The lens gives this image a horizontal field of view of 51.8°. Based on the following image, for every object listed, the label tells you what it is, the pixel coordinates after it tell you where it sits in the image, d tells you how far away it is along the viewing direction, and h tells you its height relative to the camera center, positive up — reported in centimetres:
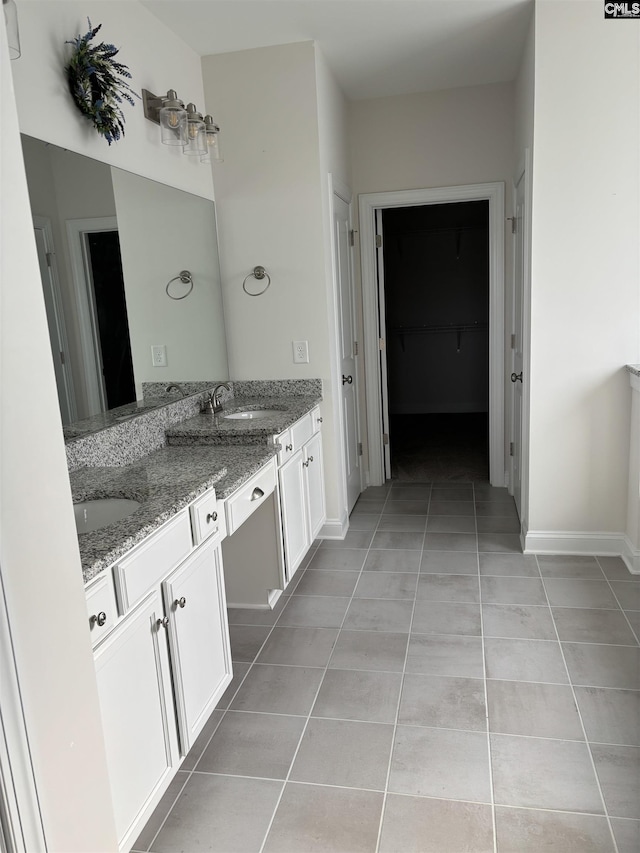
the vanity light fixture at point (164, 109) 292 +87
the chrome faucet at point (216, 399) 345 -49
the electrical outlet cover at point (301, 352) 376 -29
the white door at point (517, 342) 386 -34
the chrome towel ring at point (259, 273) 371 +16
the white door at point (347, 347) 403 -31
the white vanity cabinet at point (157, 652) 152 -90
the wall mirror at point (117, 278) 224 +13
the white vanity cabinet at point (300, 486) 304 -92
